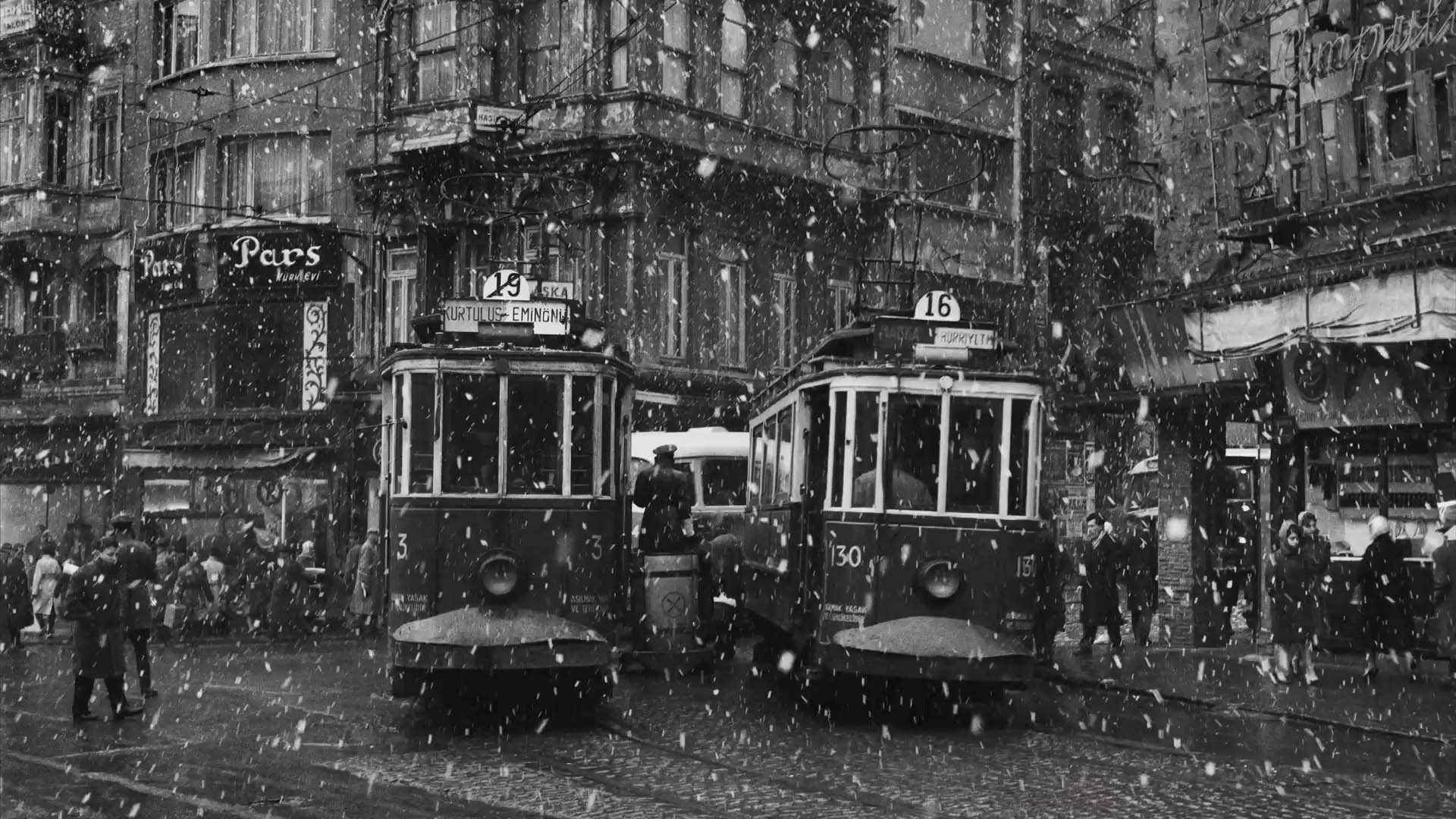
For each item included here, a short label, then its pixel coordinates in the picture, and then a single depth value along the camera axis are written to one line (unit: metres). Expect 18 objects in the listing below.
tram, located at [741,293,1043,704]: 13.66
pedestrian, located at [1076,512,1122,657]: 21.50
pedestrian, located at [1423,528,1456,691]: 17.03
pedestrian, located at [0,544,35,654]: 24.33
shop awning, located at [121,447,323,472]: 33.91
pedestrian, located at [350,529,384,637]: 26.33
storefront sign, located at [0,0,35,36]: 38.78
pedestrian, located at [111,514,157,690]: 16.06
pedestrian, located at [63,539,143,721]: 14.32
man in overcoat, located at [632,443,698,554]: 16.89
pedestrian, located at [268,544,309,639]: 26.59
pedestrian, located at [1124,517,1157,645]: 23.05
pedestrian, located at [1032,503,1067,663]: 18.67
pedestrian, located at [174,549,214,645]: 25.53
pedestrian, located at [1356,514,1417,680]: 17.95
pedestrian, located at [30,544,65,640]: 27.36
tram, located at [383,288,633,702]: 13.77
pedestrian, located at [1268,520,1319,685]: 17.84
